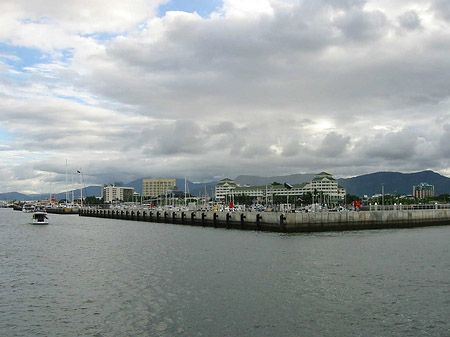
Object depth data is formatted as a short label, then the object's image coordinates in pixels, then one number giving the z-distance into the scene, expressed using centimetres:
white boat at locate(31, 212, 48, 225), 9881
